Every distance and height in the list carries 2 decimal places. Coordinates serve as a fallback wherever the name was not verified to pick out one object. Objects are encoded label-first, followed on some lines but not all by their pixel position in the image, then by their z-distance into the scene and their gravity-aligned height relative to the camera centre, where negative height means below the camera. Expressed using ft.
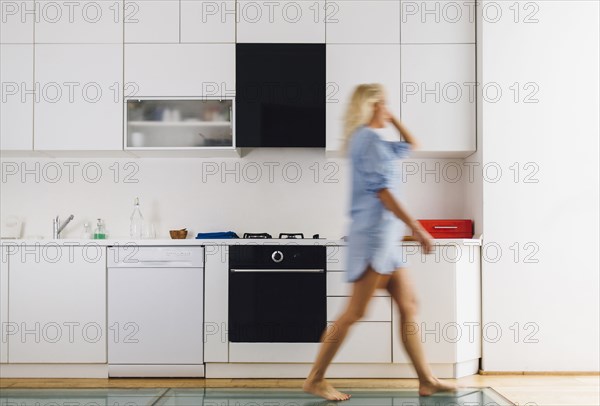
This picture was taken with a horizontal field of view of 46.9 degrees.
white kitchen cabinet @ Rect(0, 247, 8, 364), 13.14 -1.79
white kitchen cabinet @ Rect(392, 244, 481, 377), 13.00 -1.78
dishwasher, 13.03 -1.92
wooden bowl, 14.49 -0.52
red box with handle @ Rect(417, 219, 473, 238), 13.94 -0.37
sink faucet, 14.60 -0.36
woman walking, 9.86 -0.28
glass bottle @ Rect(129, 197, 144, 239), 15.03 -0.28
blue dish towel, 13.89 -0.52
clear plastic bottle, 14.71 -0.49
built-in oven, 13.04 -1.61
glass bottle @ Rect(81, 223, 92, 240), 15.08 -0.49
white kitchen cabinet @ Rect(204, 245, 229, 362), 13.06 -1.81
